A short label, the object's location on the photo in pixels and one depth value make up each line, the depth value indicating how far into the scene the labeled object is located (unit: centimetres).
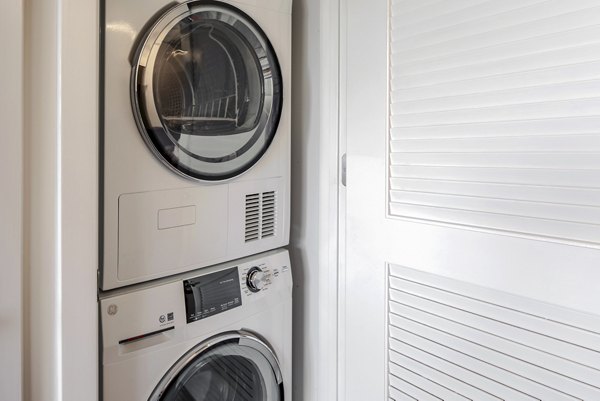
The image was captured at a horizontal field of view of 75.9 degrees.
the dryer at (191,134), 104
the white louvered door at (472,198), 84
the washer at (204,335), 106
